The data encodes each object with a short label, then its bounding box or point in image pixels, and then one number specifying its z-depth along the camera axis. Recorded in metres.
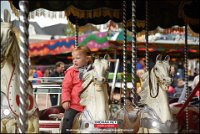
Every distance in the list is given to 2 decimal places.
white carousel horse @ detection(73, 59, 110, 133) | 4.73
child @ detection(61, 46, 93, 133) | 5.21
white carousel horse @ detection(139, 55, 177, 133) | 4.88
